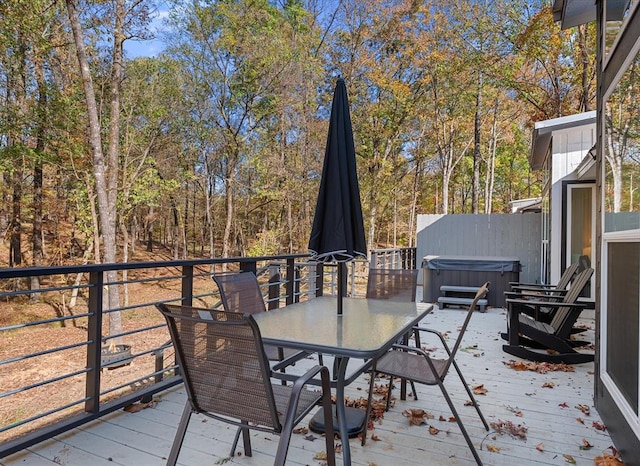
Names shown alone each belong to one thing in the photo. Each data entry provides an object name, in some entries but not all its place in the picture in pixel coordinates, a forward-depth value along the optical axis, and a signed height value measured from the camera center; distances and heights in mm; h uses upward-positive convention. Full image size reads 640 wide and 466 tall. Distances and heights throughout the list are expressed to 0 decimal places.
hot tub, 6984 -622
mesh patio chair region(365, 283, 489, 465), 2277 -808
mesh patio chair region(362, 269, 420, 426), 3539 -421
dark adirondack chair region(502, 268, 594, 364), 3982 -948
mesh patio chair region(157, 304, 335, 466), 1548 -568
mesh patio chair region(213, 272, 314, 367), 2896 -452
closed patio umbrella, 2609 +216
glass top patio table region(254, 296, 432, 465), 1884 -518
